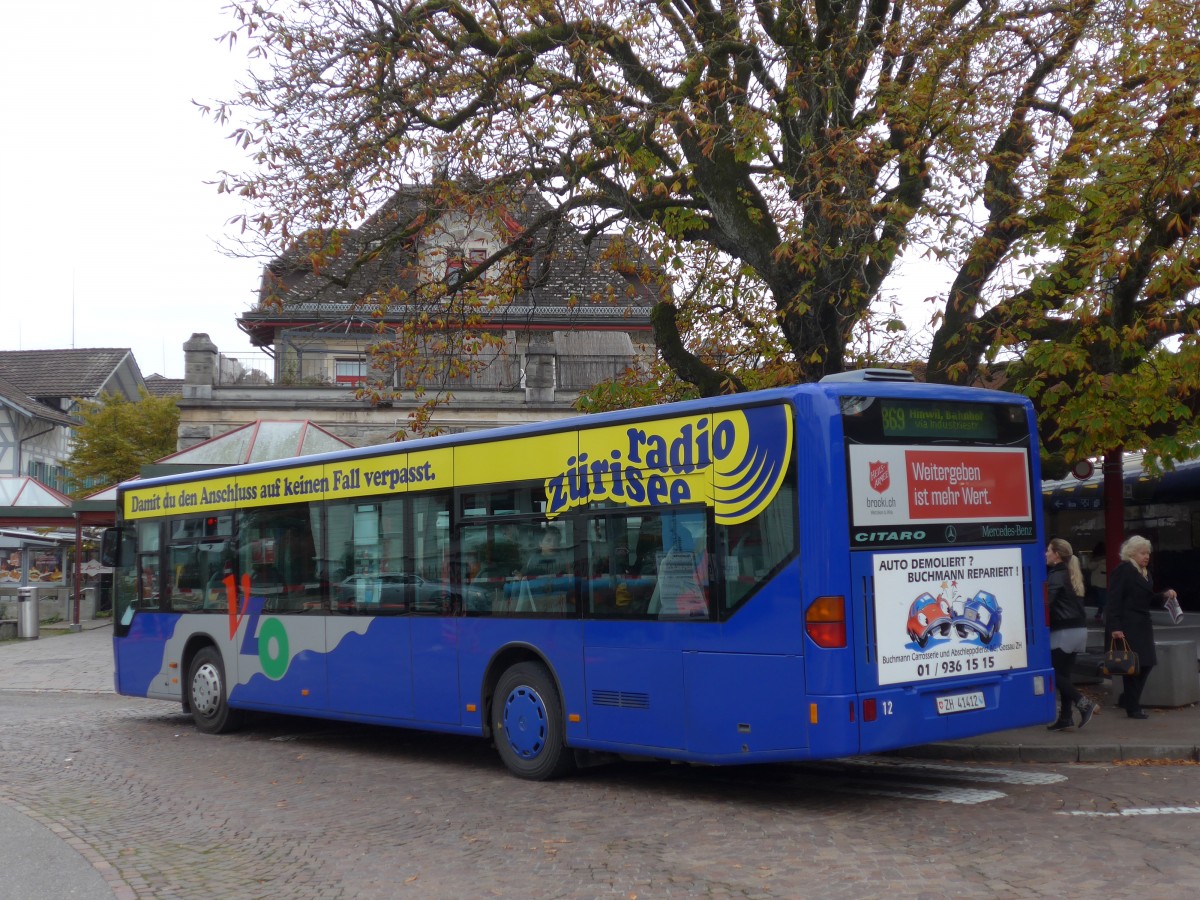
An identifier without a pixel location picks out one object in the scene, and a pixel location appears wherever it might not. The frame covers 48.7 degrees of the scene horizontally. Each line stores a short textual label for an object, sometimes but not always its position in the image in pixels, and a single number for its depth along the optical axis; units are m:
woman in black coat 12.77
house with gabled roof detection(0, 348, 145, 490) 60.47
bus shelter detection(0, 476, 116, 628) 34.62
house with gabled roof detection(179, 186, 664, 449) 16.08
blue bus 8.77
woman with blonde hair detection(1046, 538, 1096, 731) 12.06
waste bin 32.00
